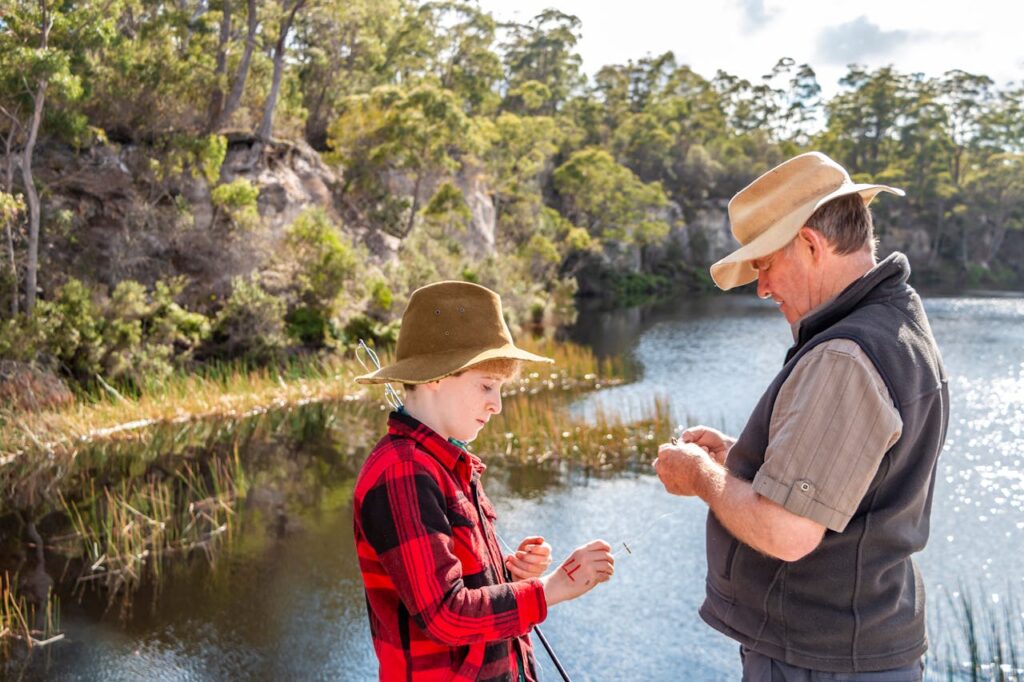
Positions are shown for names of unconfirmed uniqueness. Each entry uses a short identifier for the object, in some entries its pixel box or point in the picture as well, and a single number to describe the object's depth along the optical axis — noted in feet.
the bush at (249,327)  45.78
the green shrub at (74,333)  38.09
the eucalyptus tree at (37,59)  35.94
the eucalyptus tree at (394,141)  64.08
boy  5.70
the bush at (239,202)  49.03
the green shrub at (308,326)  49.11
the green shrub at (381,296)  54.44
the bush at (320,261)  50.96
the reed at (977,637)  14.67
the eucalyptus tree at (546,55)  137.08
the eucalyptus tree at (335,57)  74.13
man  5.70
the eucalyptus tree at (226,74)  55.36
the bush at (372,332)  51.39
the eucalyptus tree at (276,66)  57.84
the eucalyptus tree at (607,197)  105.19
